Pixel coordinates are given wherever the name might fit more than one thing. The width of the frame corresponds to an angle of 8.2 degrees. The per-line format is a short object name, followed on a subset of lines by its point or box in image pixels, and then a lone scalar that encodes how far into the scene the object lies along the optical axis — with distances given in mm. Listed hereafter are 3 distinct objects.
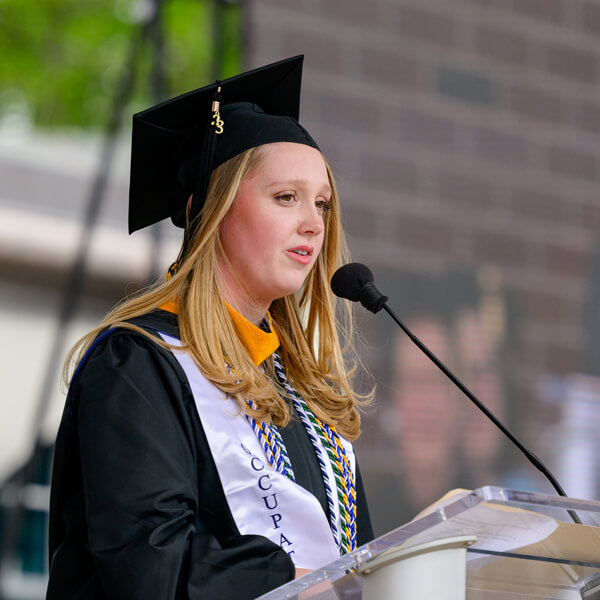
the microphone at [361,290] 4438
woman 4283
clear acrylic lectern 4075
